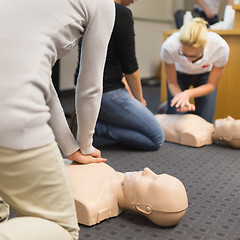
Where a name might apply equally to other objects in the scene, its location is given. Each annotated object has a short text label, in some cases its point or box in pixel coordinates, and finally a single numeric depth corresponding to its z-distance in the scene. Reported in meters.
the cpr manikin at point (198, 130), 1.96
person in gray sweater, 0.70
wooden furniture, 2.46
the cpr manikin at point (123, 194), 1.06
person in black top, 1.79
